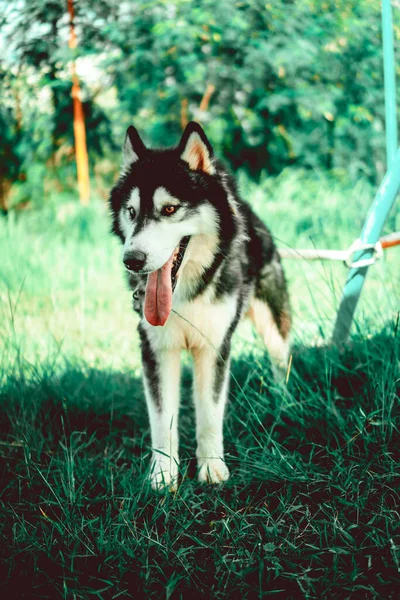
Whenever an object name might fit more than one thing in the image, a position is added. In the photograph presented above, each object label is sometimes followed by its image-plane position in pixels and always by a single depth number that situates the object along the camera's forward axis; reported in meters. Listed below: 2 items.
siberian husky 2.61
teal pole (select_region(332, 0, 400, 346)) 3.40
